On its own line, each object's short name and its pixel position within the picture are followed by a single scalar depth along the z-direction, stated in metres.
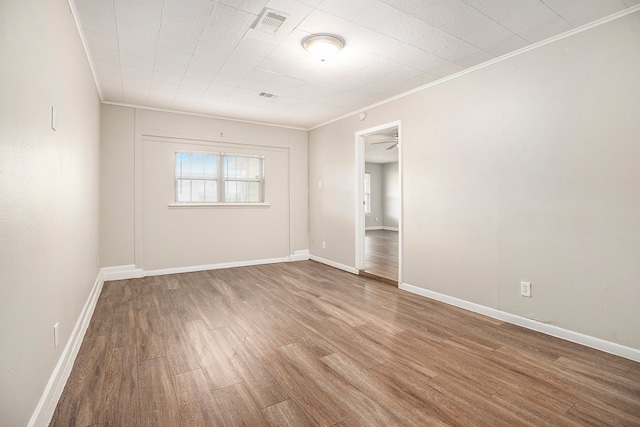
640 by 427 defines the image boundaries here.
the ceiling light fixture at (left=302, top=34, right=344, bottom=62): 2.66
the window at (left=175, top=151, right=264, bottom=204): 5.14
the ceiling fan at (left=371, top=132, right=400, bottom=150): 6.81
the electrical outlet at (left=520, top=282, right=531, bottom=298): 2.86
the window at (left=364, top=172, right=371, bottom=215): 11.63
